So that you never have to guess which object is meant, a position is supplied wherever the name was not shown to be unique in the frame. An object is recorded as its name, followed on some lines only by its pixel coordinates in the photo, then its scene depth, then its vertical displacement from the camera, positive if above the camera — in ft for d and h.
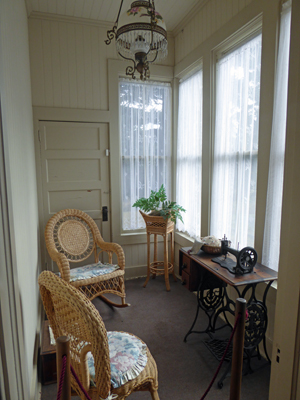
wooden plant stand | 10.60 -2.77
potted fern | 10.58 -1.79
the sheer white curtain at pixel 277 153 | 6.22 +0.16
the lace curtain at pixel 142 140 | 11.38 +0.83
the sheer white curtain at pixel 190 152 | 10.27 +0.29
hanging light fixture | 5.24 +2.55
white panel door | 10.61 -0.32
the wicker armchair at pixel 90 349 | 3.83 -2.83
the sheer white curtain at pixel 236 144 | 7.43 +0.46
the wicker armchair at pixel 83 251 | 8.39 -3.20
